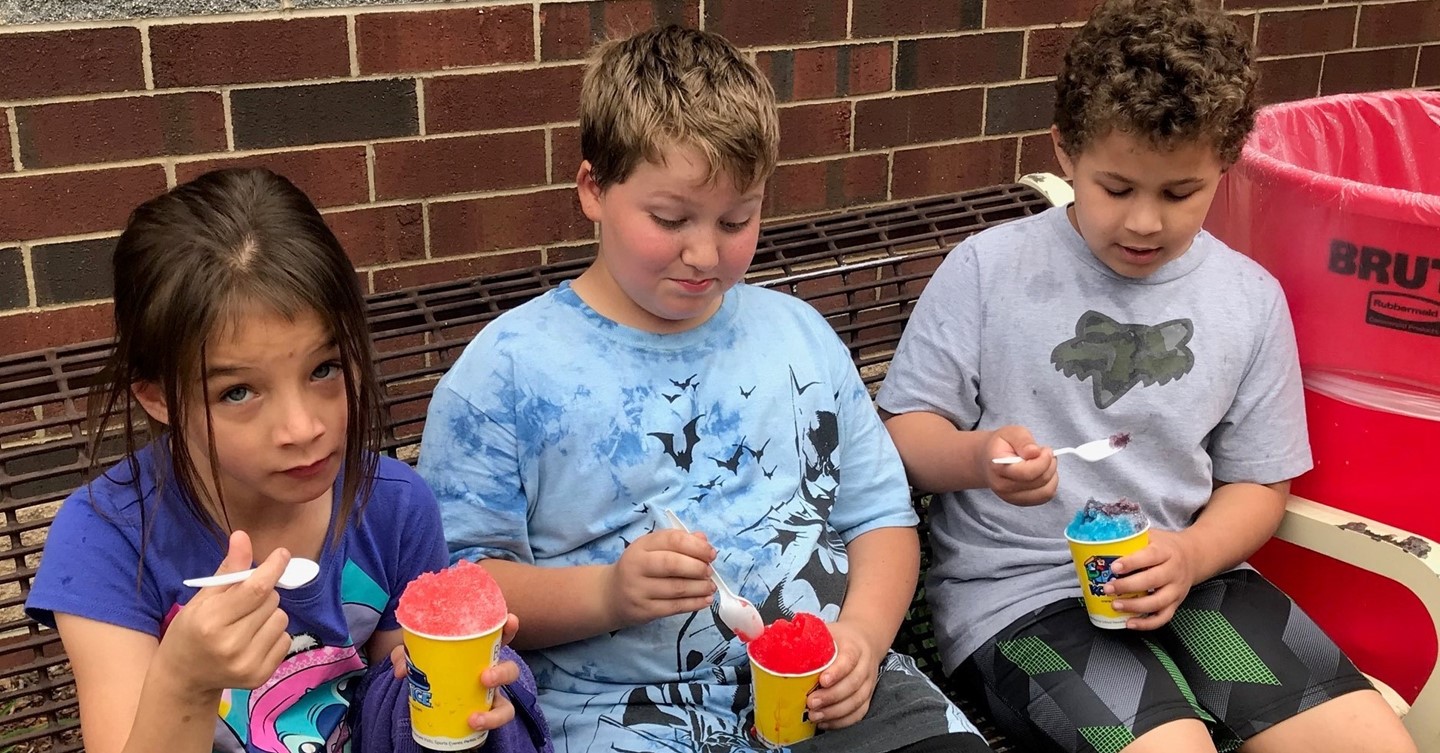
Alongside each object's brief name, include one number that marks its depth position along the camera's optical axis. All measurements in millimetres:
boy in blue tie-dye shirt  1896
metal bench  1962
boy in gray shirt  2113
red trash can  2150
